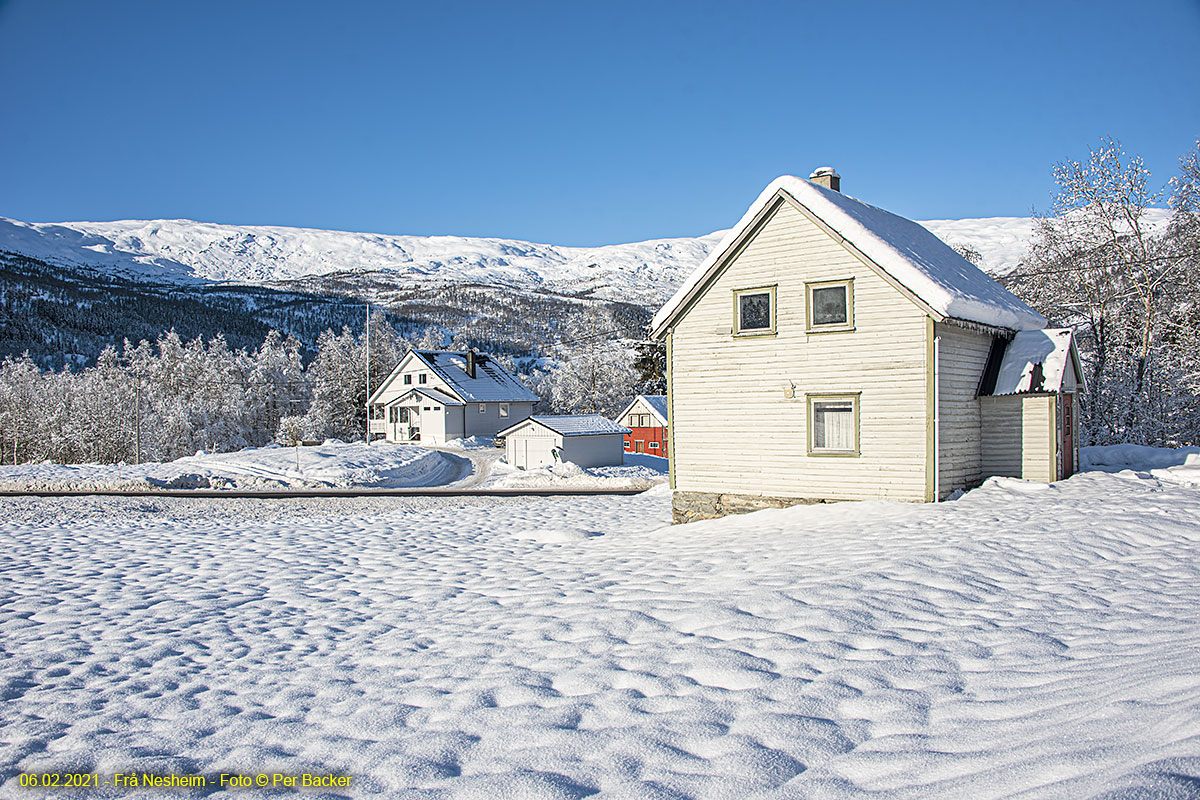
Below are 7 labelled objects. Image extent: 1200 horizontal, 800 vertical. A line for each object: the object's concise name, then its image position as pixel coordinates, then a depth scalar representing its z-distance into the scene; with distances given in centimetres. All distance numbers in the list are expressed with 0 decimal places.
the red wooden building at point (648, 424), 5312
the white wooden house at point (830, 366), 1479
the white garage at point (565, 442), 4291
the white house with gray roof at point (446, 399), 6188
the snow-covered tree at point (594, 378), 6694
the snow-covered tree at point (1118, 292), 2444
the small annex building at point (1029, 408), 1556
